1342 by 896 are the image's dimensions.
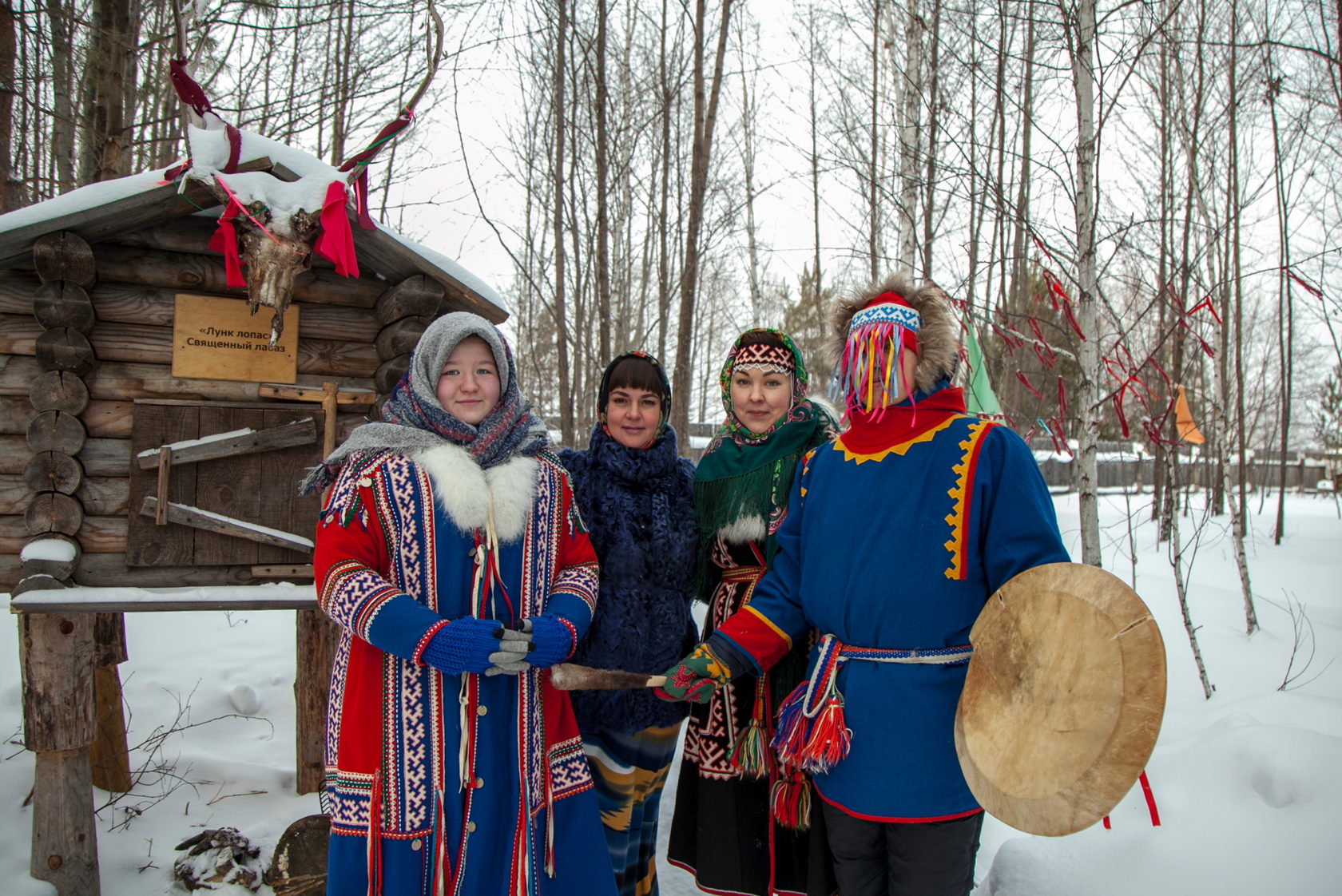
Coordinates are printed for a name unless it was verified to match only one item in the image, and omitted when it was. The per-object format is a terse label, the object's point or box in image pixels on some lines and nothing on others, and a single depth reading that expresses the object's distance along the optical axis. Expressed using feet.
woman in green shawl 7.27
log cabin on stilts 8.46
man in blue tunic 5.63
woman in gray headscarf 5.65
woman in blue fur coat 7.26
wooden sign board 9.20
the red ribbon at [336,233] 8.58
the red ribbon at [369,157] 8.82
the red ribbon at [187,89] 8.01
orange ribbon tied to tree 17.47
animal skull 8.47
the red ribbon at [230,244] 8.18
